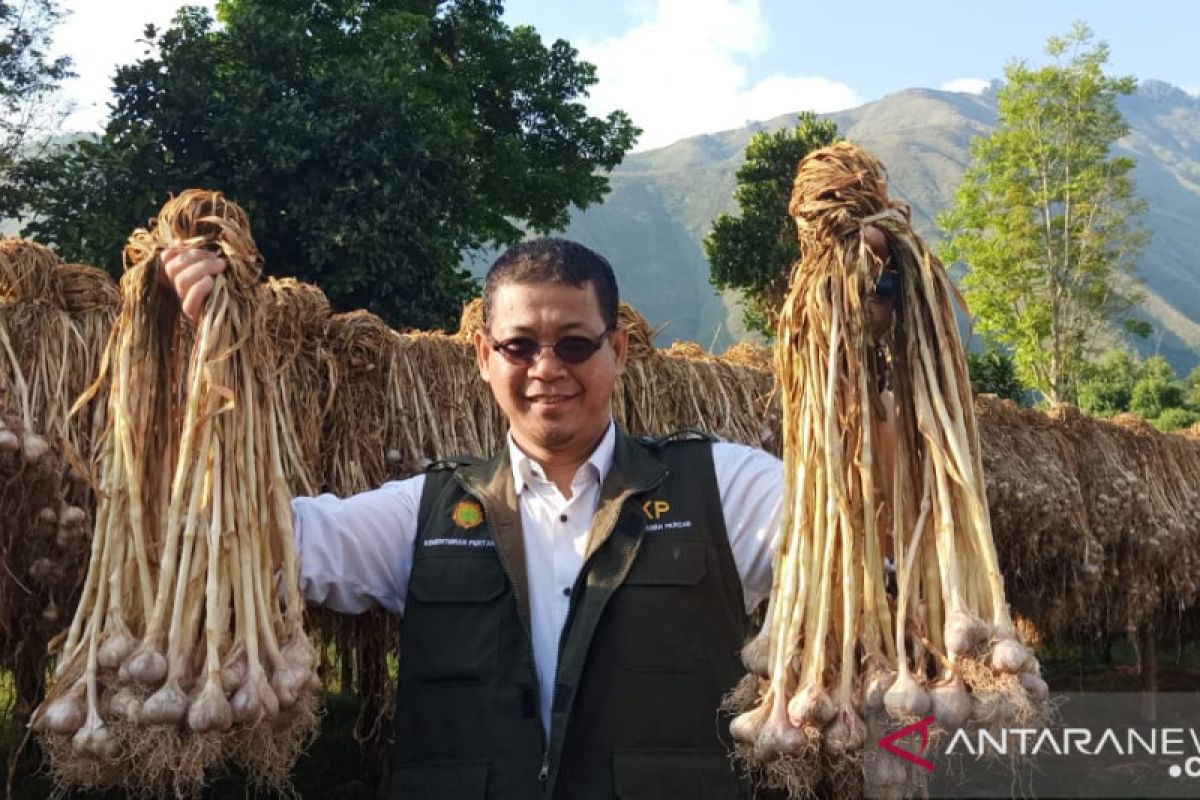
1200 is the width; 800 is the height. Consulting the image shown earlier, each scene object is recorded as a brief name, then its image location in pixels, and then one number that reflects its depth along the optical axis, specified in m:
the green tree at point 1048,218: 23.41
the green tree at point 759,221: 15.77
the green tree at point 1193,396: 24.44
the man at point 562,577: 1.67
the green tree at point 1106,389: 23.56
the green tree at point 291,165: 7.25
